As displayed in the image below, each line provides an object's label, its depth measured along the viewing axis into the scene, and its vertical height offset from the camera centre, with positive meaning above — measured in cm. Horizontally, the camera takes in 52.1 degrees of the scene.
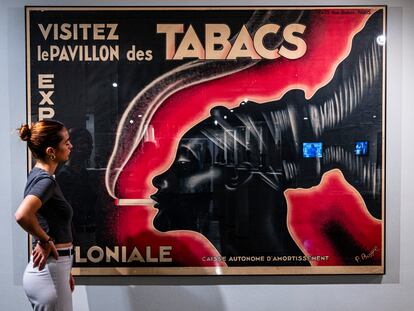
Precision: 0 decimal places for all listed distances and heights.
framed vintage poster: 265 +9
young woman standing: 205 -37
